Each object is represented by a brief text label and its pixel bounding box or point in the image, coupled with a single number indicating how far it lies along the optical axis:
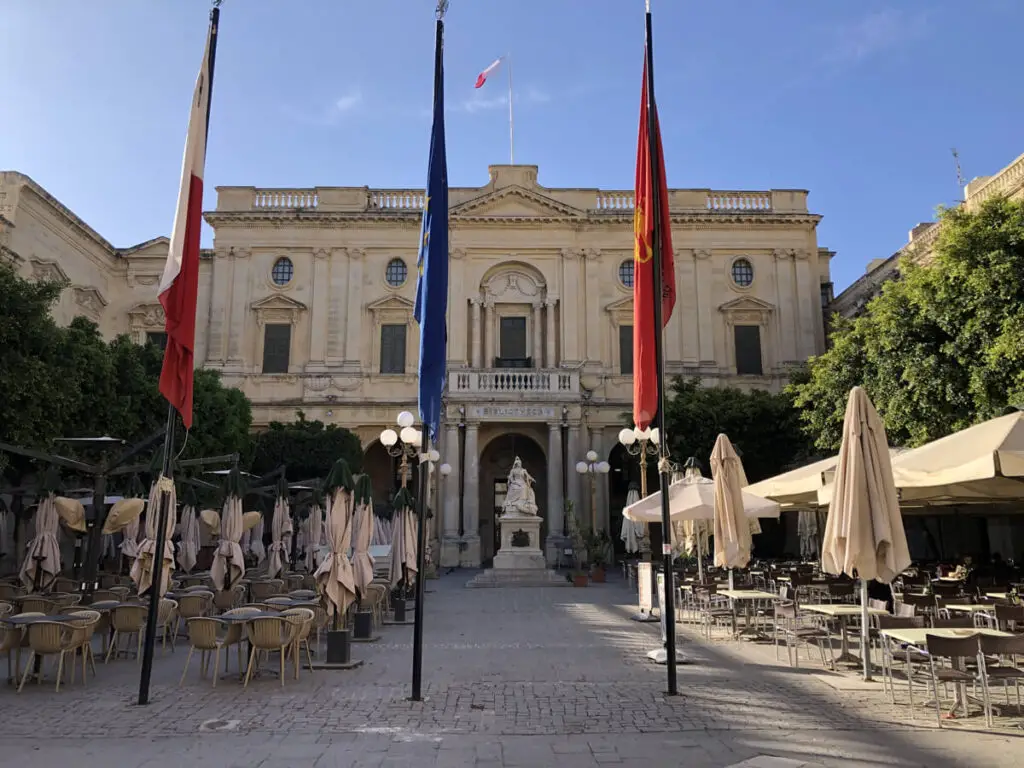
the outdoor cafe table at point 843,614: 9.61
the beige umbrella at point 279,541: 17.97
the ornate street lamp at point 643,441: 17.47
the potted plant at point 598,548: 26.94
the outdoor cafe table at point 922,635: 7.38
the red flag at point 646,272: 8.92
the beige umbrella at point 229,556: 13.32
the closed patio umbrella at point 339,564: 10.72
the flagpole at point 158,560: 7.79
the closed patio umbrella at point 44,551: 14.03
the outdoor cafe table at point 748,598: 11.91
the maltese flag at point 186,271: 8.60
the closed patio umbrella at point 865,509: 8.19
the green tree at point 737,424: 28.11
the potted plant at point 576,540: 27.47
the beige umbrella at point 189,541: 17.47
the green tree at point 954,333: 16.19
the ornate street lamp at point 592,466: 23.27
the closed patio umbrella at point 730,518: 11.46
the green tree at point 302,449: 29.67
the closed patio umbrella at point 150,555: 10.94
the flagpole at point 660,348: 8.07
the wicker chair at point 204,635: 9.09
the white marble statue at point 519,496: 24.06
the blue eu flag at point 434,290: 8.76
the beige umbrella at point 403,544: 14.70
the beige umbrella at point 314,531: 19.41
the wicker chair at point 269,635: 8.99
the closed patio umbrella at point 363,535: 11.62
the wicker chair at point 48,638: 8.56
